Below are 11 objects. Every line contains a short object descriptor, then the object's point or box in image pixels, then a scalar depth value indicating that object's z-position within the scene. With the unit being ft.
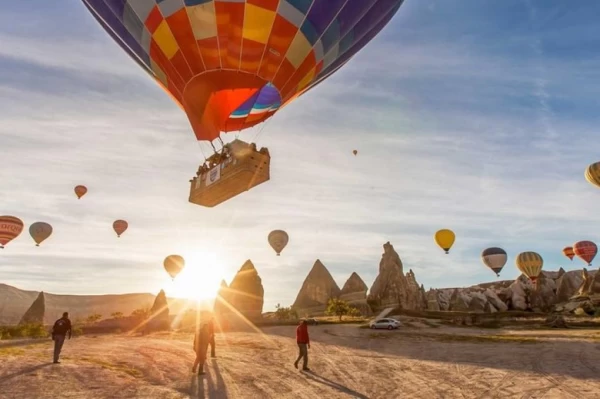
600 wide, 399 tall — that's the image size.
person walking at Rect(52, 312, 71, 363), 43.88
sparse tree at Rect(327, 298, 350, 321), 140.97
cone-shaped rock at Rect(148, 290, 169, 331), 112.37
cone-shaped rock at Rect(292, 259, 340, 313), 236.43
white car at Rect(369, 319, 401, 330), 99.40
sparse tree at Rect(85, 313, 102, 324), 132.79
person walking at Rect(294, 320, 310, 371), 42.75
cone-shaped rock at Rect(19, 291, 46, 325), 176.86
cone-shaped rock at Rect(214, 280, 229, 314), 187.34
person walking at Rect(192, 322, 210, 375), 39.04
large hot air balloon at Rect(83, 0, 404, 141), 49.24
